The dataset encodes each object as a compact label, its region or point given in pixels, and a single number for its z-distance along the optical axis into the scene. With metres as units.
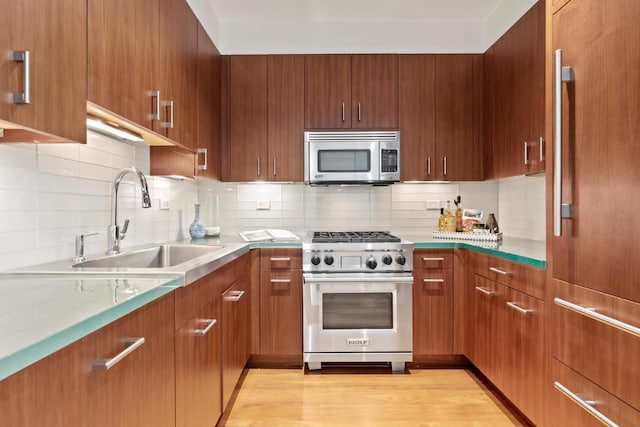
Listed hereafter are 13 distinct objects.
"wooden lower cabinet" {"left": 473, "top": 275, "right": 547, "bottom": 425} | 1.88
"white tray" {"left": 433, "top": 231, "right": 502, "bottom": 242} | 2.49
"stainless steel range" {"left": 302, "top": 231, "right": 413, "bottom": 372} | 2.74
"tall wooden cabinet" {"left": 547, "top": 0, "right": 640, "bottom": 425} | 1.15
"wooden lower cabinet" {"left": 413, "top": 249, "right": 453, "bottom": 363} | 2.79
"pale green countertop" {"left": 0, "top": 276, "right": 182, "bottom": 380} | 0.65
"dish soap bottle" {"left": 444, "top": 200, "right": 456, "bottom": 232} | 3.13
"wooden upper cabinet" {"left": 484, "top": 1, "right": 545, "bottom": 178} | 2.30
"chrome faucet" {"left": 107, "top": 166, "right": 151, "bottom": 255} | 1.83
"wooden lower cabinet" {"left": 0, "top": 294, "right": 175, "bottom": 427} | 0.68
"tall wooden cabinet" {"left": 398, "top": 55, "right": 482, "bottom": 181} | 3.12
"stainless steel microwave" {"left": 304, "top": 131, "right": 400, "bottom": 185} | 3.08
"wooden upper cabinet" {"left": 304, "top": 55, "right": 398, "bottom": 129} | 3.11
